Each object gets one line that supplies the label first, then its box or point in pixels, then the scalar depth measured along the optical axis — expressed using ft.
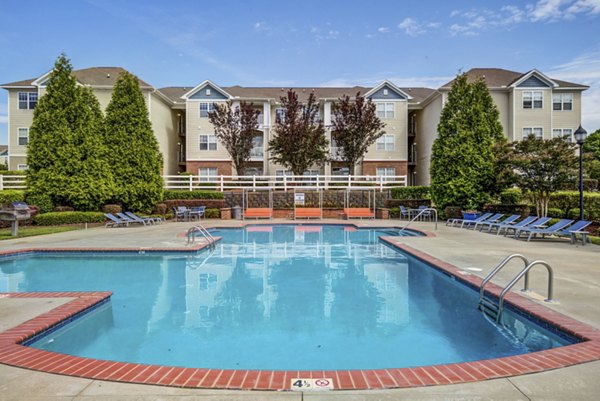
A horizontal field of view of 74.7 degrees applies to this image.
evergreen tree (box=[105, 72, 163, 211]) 76.95
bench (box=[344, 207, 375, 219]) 80.94
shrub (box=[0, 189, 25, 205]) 67.87
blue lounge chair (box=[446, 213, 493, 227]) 61.36
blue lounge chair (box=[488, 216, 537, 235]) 50.70
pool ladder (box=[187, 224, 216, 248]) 44.19
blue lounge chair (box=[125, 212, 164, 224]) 67.47
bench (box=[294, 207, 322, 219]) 81.41
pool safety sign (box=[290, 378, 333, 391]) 11.00
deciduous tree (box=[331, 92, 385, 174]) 98.89
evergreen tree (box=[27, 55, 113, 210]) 69.97
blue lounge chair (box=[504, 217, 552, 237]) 48.94
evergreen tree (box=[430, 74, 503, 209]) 72.54
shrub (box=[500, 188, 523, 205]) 75.56
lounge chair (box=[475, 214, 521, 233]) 55.86
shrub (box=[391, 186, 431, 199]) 85.56
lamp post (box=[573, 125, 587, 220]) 46.65
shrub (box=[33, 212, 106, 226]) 65.46
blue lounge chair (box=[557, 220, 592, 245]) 42.68
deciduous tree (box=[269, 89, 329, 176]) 96.73
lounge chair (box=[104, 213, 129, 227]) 64.54
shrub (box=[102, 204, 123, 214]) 72.13
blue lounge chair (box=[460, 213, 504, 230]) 59.31
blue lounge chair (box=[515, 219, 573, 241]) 45.59
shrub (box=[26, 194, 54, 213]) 69.21
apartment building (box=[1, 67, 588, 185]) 100.42
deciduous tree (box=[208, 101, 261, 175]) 101.35
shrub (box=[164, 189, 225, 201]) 86.43
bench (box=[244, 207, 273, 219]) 81.97
